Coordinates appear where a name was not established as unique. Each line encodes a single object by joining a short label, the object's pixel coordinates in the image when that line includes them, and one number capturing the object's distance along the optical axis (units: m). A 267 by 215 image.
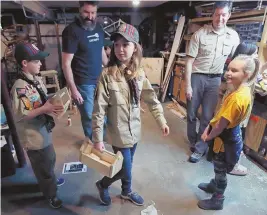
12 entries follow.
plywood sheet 4.15
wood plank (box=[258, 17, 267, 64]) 2.00
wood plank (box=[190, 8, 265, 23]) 2.05
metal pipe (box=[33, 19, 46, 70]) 4.00
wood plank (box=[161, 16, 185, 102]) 3.71
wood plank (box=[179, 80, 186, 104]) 3.66
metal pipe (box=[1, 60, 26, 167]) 1.64
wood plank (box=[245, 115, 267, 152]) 2.02
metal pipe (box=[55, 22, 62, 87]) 4.38
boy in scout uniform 1.22
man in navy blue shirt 1.76
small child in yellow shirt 1.26
